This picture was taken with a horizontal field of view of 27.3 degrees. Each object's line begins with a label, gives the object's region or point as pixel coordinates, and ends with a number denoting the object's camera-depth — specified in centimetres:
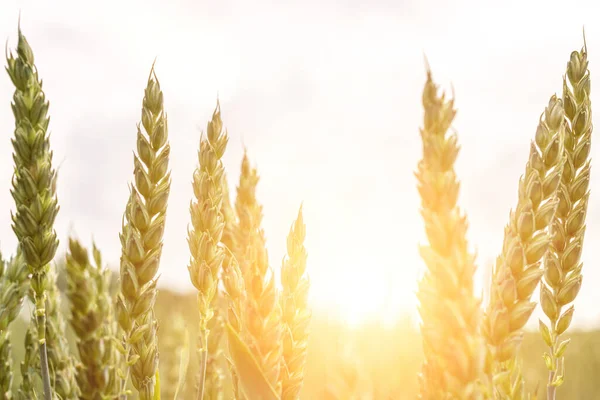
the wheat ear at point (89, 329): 47
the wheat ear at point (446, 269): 39
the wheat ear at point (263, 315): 43
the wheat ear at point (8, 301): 51
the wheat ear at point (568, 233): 48
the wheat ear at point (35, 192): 47
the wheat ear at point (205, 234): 46
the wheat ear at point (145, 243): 45
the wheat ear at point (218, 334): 52
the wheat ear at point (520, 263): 41
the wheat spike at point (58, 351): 51
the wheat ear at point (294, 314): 43
